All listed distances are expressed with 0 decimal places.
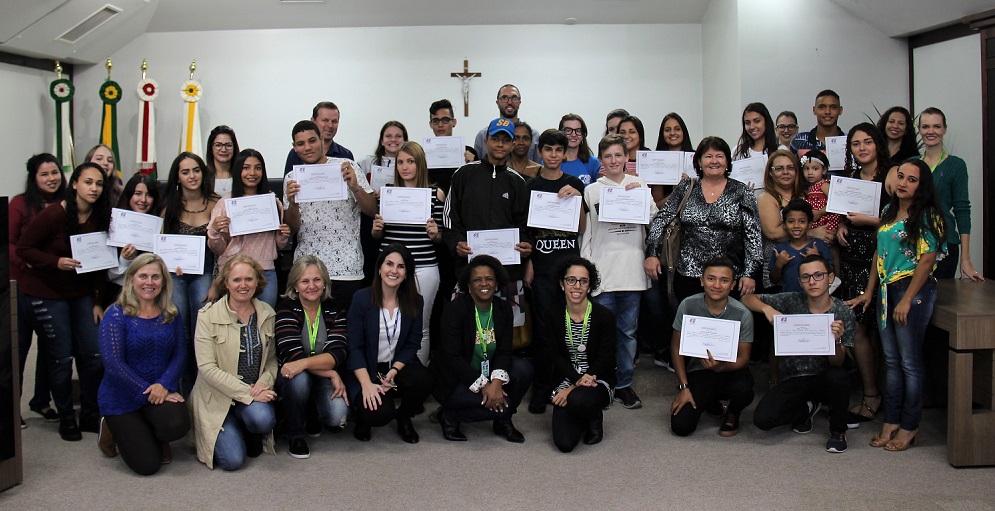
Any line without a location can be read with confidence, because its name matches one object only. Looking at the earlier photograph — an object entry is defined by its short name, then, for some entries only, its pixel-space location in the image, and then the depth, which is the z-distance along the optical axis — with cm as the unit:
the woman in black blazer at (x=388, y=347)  405
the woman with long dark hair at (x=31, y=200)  423
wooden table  363
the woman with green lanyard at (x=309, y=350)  394
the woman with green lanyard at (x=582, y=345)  404
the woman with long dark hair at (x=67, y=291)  416
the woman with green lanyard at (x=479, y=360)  411
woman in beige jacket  375
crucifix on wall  889
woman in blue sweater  367
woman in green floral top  376
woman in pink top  427
